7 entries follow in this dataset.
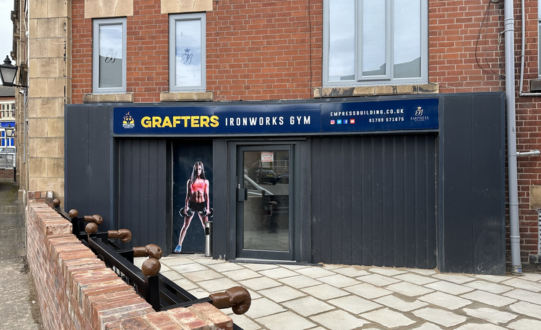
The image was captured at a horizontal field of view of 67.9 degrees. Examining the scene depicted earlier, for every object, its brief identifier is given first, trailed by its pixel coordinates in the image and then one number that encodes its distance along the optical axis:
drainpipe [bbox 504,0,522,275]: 5.71
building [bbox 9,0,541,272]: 5.93
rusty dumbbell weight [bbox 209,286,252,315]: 2.06
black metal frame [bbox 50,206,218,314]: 2.10
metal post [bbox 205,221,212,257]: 6.78
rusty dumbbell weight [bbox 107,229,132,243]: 3.77
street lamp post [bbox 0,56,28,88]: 9.59
